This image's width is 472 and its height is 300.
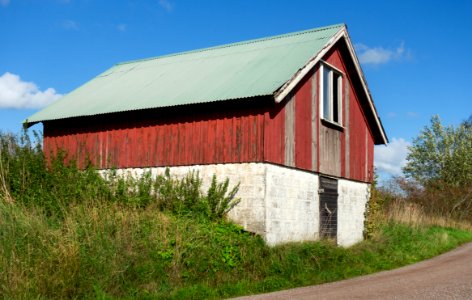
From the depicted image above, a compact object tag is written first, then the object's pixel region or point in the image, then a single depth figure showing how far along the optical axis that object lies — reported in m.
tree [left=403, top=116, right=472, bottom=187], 50.28
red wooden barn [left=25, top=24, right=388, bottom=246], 15.66
